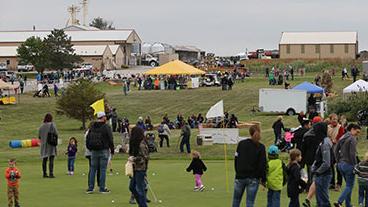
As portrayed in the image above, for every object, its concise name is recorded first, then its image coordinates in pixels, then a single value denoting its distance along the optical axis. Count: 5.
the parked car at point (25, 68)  114.44
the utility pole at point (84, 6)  188.75
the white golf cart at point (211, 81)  79.00
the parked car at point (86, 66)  106.55
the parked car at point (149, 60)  131.75
